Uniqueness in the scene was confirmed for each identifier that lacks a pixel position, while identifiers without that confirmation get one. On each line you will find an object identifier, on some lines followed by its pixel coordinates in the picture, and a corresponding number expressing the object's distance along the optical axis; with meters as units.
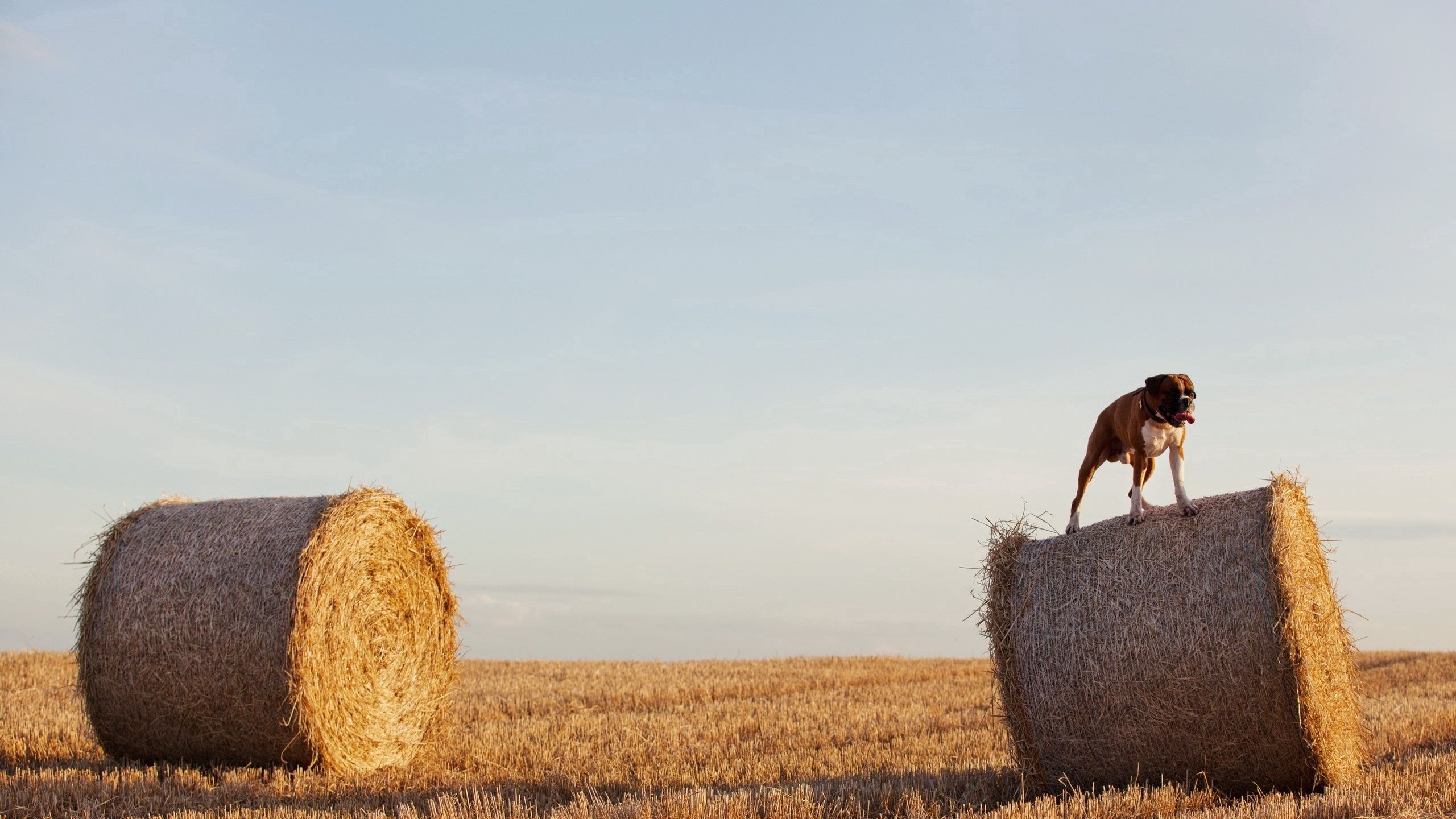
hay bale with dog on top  7.09
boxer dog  7.42
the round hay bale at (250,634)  8.49
